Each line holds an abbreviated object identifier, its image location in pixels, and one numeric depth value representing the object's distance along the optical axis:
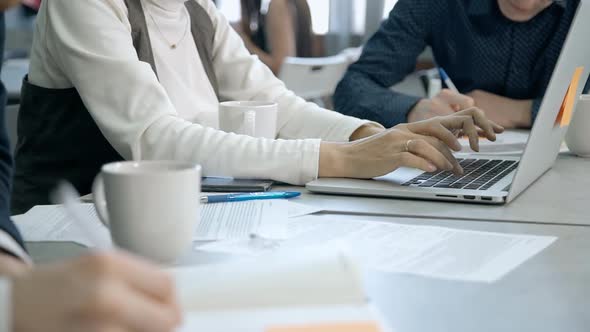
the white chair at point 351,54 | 3.77
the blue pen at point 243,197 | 1.12
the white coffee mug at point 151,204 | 0.75
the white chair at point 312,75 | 3.35
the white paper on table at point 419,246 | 0.80
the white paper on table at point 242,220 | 0.93
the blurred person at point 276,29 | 4.15
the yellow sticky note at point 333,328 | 0.58
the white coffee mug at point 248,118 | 1.35
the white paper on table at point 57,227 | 0.92
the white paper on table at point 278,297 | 0.59
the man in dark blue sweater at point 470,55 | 1.96
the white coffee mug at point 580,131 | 1.53
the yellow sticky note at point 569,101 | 1.30
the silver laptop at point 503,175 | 1.13
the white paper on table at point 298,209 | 1.05
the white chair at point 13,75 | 2.42
